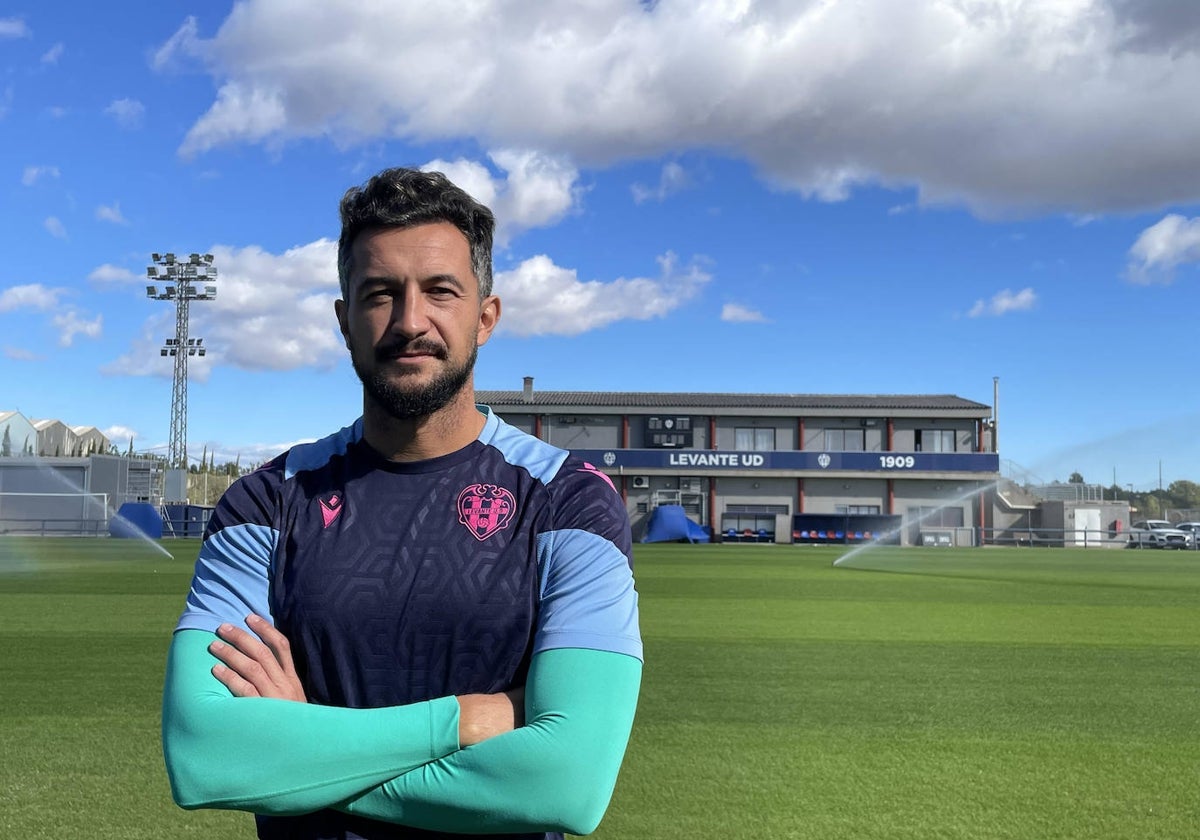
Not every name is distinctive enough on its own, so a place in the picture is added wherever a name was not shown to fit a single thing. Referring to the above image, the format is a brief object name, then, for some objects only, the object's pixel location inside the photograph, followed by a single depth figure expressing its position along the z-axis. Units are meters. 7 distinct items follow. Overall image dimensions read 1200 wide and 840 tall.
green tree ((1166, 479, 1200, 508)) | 114.12
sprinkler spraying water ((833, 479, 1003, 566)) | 49.94
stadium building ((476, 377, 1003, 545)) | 55.31
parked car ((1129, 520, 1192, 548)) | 50.12
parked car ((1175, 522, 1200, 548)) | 50.12
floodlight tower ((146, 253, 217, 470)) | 55.09
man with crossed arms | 2.09
